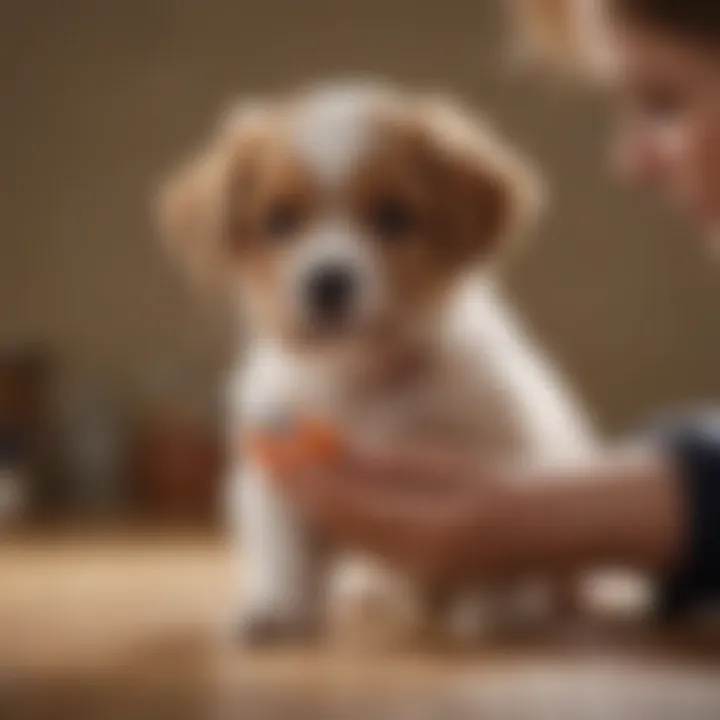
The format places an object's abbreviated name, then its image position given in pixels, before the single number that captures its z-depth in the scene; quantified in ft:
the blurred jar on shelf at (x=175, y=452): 7.20
